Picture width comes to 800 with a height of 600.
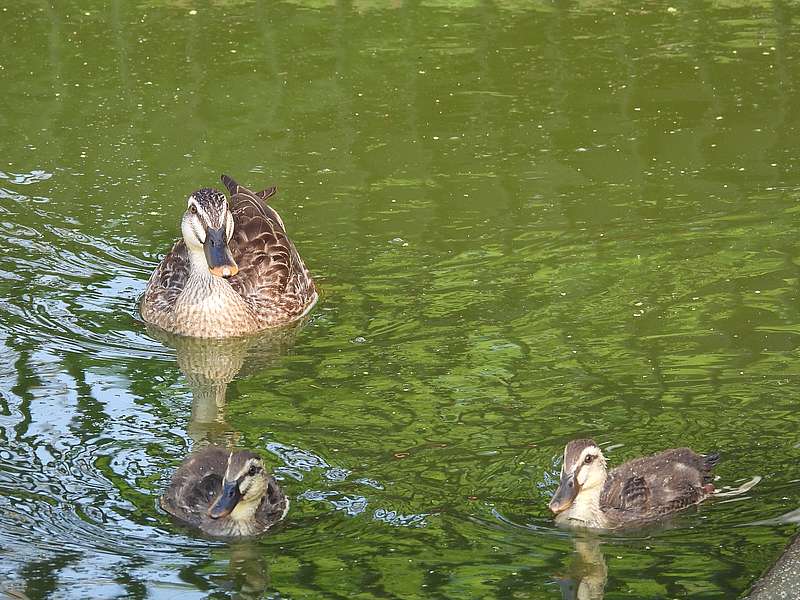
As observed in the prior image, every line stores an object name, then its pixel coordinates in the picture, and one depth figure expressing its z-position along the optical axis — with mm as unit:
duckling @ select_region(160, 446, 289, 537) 13203
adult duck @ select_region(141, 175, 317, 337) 18516
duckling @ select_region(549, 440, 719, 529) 13359
